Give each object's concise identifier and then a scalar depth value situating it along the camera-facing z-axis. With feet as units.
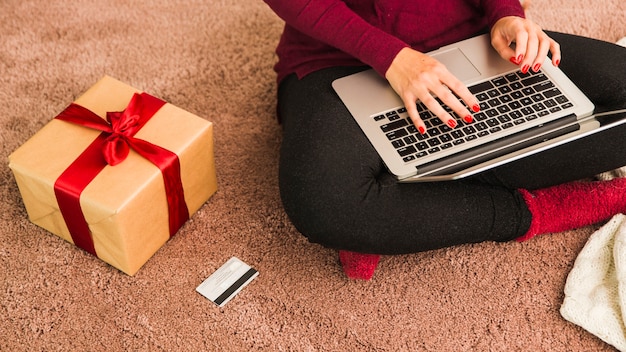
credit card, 4.03
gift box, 3.78
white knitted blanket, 3.83
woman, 3.72
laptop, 3.62
